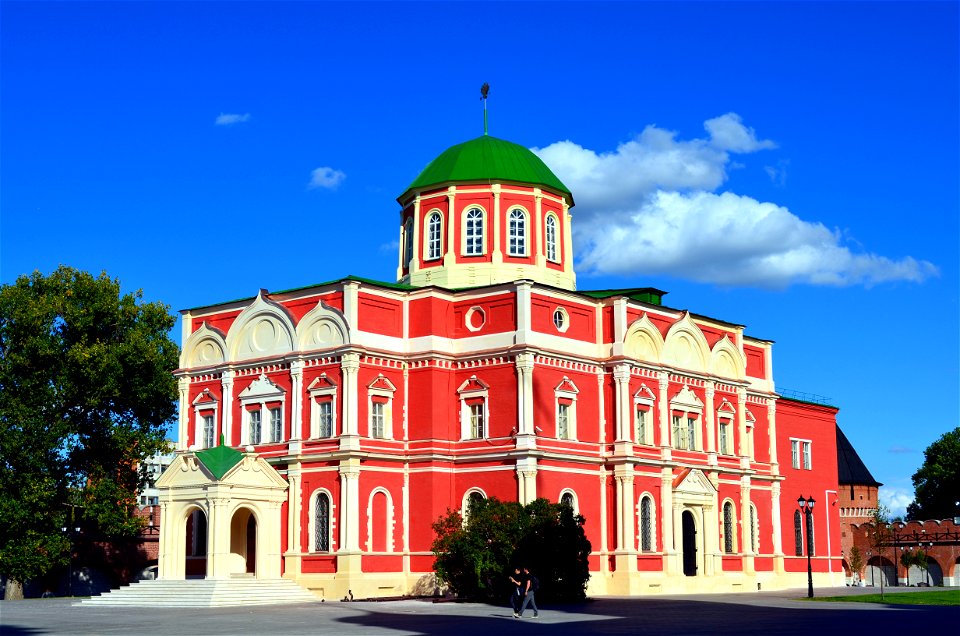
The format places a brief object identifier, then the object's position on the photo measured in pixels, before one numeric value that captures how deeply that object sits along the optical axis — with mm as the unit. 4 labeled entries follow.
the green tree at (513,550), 38969
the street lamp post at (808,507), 42344
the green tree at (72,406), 46906
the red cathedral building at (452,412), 42562
